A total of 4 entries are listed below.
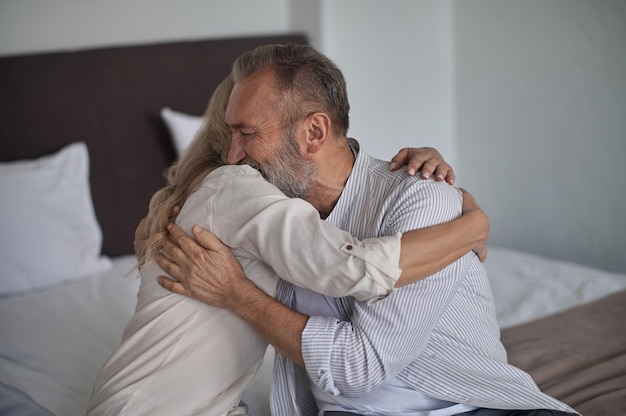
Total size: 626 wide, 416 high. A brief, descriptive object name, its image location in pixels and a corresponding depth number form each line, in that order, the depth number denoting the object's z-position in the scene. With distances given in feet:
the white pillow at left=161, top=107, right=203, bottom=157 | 10.10
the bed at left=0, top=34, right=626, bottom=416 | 6.21
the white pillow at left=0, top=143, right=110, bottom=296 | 8.52
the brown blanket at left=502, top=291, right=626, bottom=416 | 5.48
